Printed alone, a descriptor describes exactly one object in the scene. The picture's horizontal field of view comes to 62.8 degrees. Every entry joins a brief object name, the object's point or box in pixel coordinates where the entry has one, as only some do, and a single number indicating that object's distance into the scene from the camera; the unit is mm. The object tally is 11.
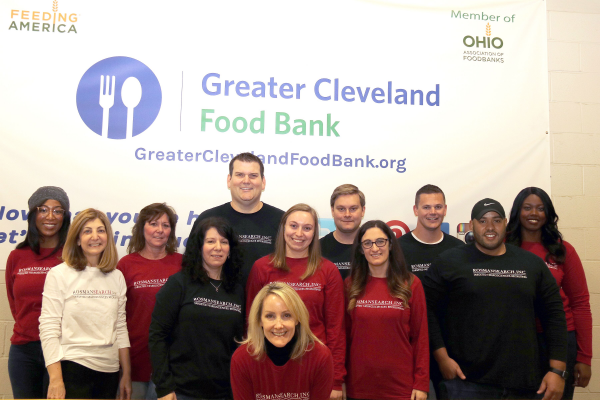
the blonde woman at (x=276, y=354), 2135
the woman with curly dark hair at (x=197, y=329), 2268
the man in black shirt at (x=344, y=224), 2891
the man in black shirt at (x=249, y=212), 2842
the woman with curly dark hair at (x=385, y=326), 2410
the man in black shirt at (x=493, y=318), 2539
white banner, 3451
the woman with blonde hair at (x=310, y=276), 2455
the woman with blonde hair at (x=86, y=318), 2322
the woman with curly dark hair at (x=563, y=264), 2893
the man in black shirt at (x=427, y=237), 2953
